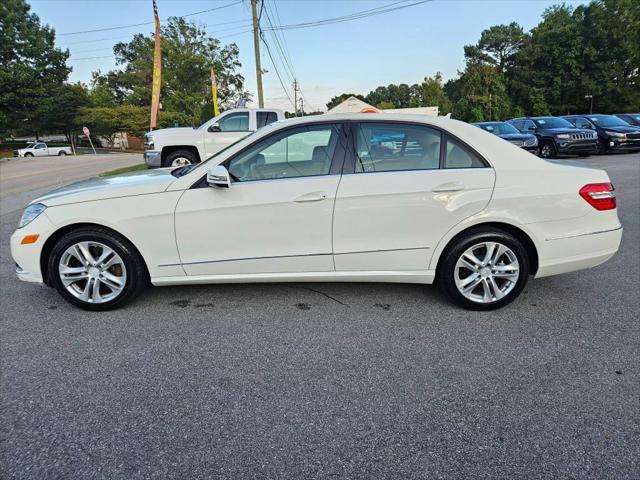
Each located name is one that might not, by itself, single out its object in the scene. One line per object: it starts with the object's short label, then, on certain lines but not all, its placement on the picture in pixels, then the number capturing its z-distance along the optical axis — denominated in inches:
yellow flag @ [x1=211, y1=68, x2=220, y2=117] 801.2
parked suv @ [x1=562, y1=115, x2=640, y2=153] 617.0
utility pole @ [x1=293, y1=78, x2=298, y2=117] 2985.0
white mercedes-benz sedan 125.7
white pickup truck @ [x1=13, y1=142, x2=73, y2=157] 1534.2
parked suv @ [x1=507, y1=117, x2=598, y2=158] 591.5
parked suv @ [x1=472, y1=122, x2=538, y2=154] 579.3
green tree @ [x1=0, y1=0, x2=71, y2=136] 1488.7
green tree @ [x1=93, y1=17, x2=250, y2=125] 1990.7
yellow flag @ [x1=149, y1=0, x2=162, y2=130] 707.4
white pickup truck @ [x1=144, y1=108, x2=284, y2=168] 391.9
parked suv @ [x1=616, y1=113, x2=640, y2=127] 714.2
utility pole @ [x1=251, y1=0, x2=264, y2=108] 792.3
